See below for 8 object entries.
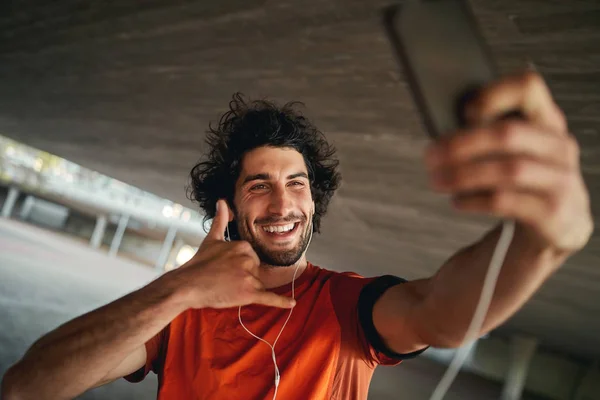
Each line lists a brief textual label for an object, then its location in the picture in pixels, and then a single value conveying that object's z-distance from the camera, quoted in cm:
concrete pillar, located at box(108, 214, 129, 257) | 2035
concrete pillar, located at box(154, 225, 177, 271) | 1952
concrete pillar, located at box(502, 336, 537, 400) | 997
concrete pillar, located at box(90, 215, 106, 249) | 2139
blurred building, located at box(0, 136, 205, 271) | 1923
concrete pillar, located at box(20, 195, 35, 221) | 2183
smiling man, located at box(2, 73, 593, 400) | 49
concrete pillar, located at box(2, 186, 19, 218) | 2048
